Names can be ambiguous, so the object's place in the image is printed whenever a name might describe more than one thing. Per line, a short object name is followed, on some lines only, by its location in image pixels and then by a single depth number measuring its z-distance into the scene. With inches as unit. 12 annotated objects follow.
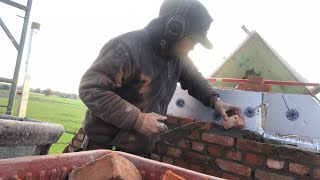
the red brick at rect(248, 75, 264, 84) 100.1
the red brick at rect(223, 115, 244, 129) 86.9
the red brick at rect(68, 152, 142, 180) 34.4
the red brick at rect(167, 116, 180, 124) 101.9
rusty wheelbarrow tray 31.2
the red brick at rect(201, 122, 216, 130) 95.2
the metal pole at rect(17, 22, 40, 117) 200.8
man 68.6
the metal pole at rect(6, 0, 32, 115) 179.8
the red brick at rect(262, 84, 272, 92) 98.2
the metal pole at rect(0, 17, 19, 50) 177.8
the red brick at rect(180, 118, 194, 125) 98.9
